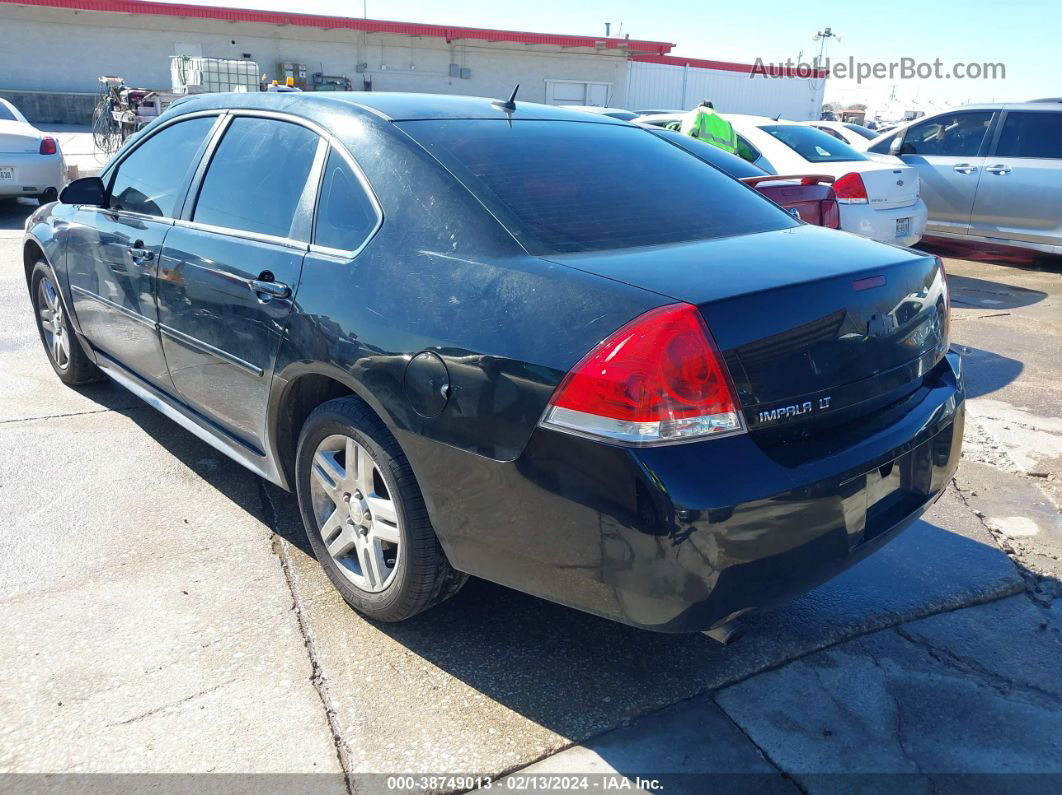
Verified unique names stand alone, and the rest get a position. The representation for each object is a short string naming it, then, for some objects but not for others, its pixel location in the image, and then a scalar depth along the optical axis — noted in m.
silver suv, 9.27
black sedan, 2.06
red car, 6.09
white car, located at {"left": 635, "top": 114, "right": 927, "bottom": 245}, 7.71
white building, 27.73
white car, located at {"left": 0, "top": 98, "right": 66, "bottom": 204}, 10.45
